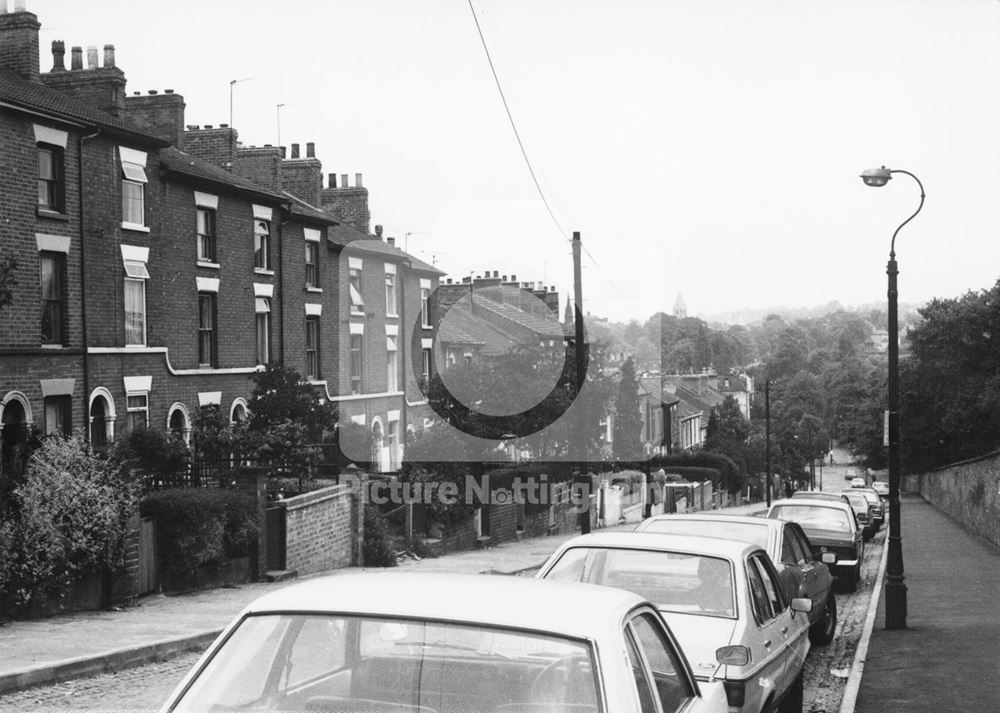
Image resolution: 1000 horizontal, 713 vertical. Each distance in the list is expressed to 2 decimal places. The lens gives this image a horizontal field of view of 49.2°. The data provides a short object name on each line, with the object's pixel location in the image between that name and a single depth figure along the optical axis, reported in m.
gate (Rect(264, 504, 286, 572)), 20.45
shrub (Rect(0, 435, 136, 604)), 14.04
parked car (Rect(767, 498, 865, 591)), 20.45
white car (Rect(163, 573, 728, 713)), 3.90
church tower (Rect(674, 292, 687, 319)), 118.26
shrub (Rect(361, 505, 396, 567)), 24.42
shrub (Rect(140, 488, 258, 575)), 17.19
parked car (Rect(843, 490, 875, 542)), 31.92
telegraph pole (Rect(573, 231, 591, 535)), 28.66
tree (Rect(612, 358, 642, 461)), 43.66
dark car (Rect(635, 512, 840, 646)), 11.53
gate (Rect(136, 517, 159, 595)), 16.75
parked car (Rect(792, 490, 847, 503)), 25.04
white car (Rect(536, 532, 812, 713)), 7.64
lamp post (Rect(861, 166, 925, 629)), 15.81
